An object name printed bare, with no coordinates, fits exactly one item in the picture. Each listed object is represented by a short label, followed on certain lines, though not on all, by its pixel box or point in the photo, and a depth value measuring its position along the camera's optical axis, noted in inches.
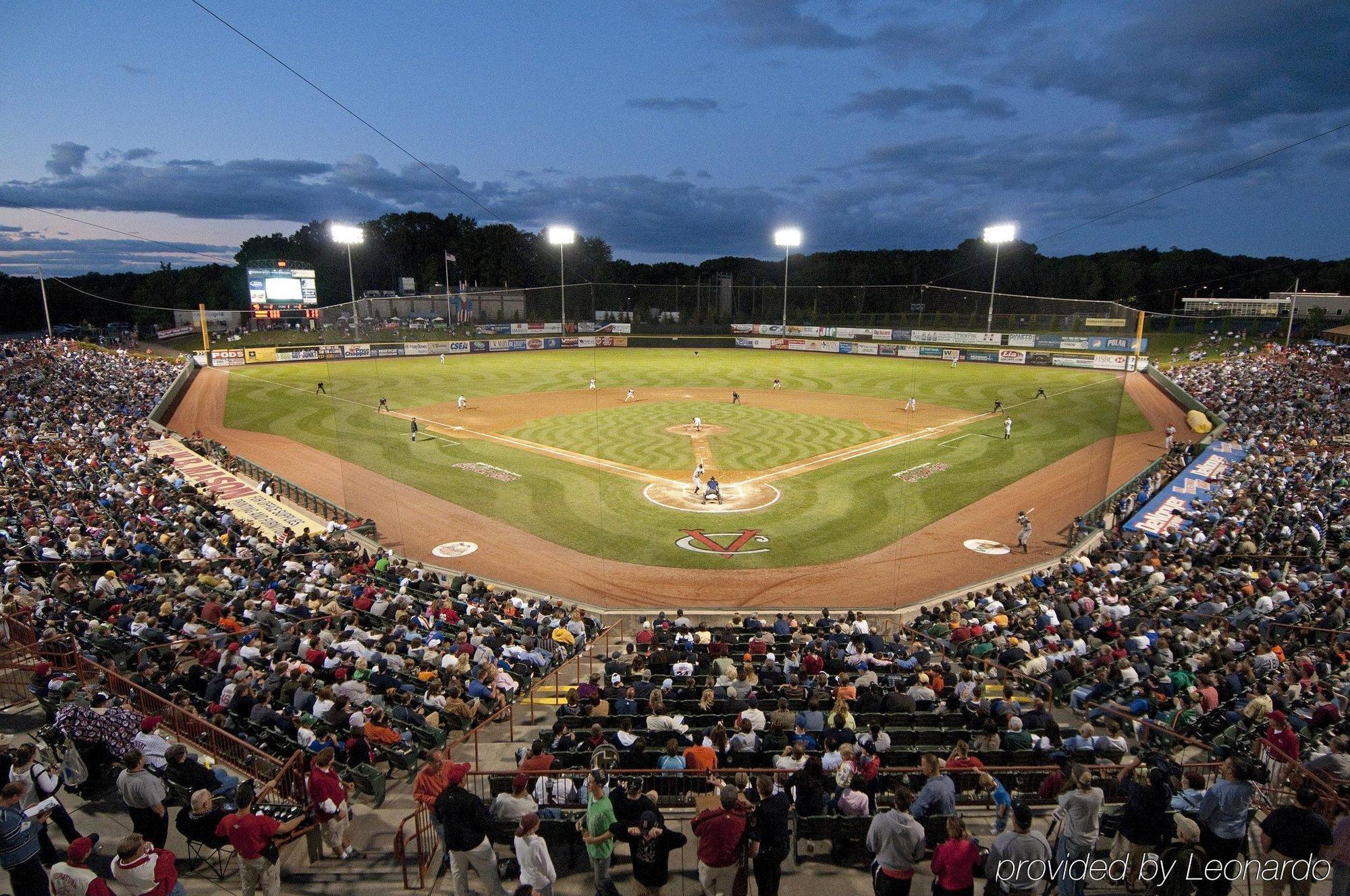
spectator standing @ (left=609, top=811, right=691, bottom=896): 268.1
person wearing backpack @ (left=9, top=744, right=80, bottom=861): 275.0
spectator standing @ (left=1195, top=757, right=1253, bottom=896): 261.0
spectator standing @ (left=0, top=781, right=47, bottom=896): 242.1
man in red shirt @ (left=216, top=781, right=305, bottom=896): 255.3
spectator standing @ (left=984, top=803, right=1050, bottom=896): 241.4
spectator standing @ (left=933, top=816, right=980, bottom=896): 241.8
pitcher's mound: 1692.9
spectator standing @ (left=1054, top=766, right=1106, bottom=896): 266.4
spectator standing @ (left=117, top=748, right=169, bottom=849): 277.1
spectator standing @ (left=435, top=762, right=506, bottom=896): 265.9
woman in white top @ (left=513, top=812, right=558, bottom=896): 255.3
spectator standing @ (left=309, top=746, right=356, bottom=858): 296.7
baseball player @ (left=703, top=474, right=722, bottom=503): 1163.3
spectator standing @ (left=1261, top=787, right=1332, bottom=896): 251.0
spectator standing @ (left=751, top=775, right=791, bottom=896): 269.9
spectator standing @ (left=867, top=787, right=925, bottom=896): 252.7
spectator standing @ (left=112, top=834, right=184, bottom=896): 227.0
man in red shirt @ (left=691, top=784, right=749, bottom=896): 263.3
